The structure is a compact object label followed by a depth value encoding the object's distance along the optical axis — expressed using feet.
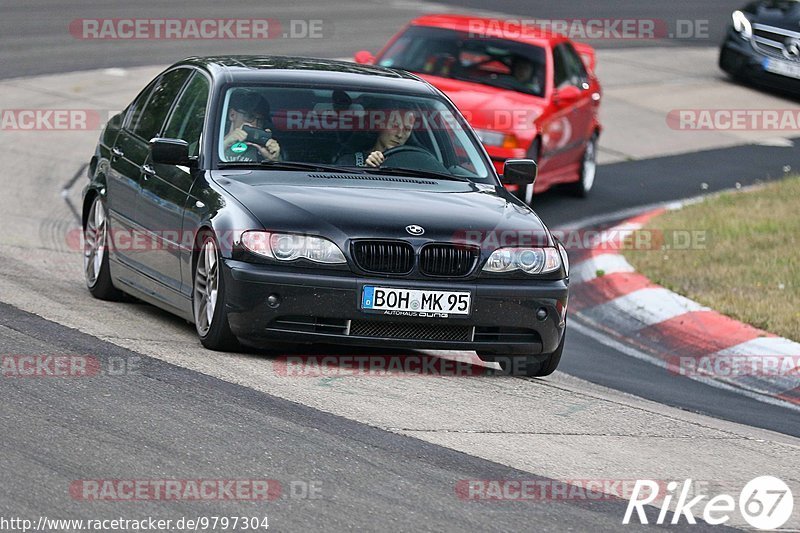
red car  95.19
